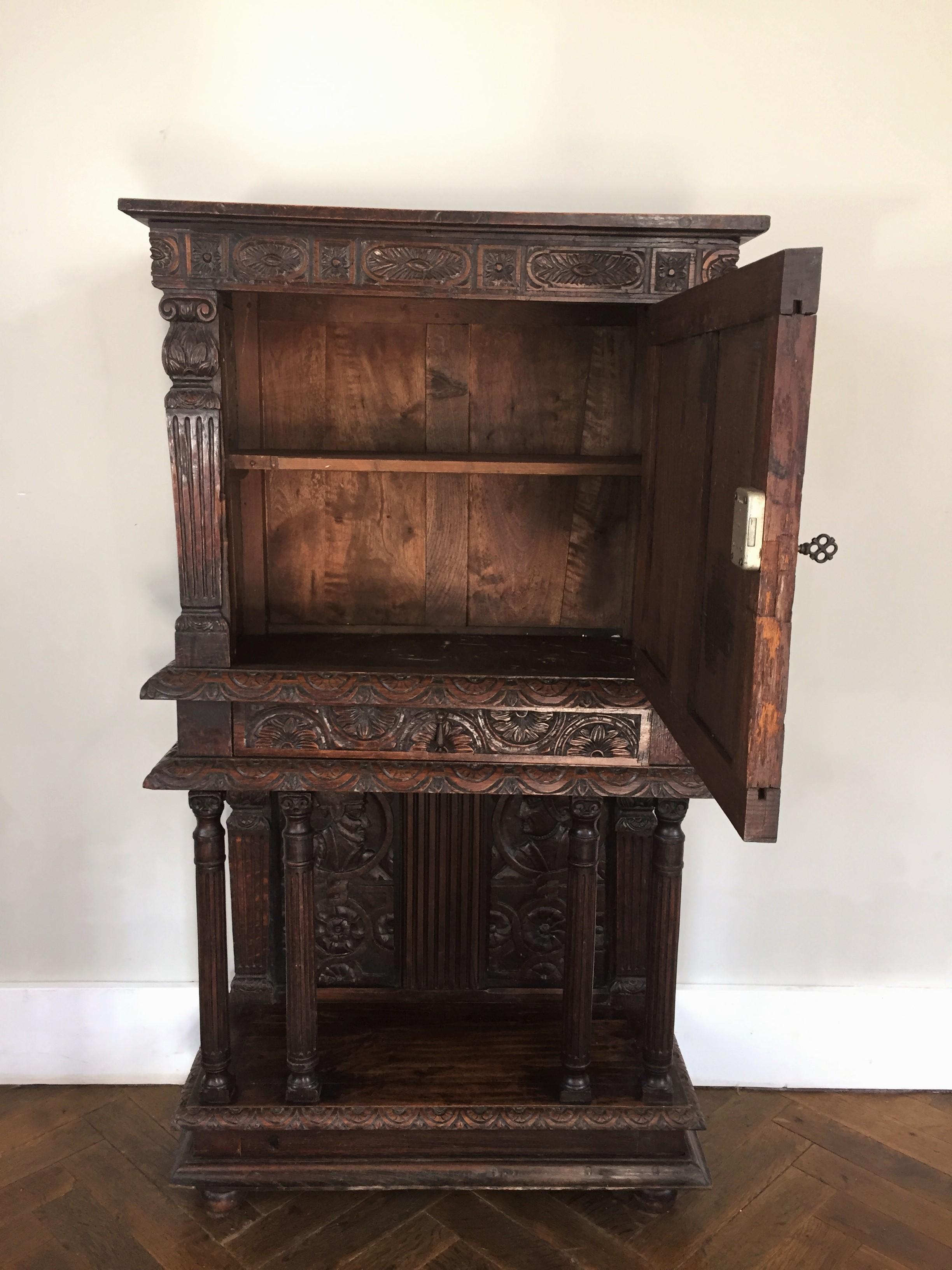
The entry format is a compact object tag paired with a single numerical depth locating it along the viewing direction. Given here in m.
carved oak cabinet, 1.39
